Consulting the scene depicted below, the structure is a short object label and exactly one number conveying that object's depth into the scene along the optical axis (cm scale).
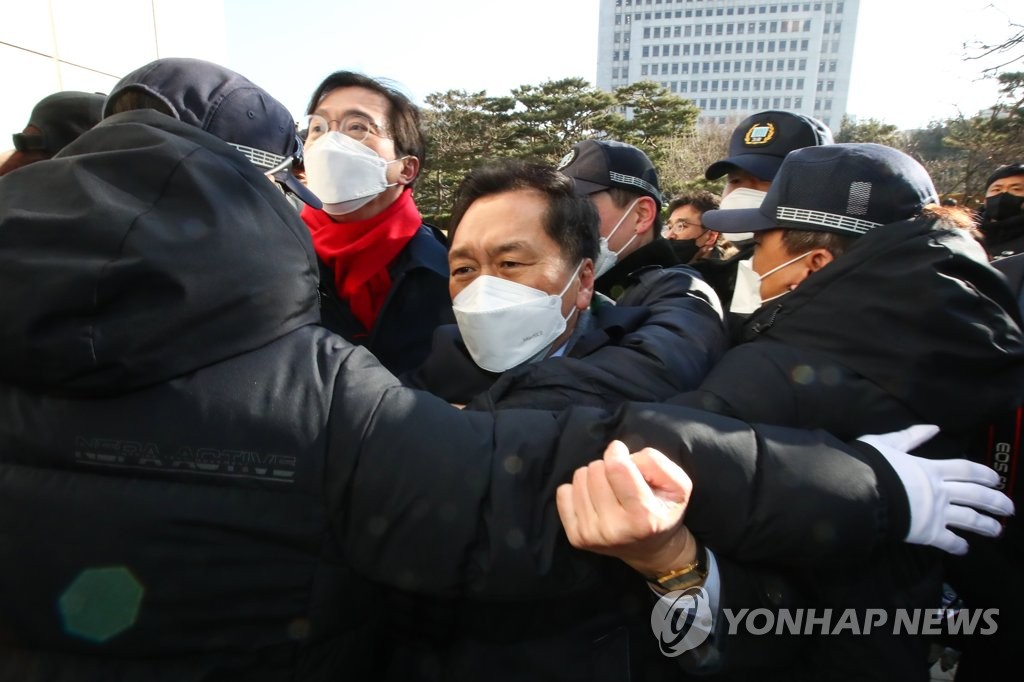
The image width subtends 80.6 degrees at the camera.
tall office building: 8550
